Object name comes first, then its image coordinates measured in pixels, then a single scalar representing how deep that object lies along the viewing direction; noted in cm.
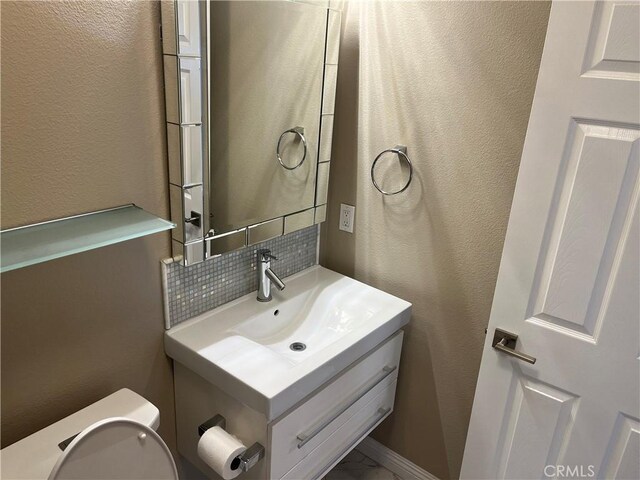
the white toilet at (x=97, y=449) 114
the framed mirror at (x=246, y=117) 137
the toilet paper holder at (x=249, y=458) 139
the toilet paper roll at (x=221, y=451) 139
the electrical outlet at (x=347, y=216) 197
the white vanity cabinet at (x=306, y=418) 144
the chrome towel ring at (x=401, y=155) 173
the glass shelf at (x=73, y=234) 106
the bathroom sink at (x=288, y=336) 141
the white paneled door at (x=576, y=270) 123
